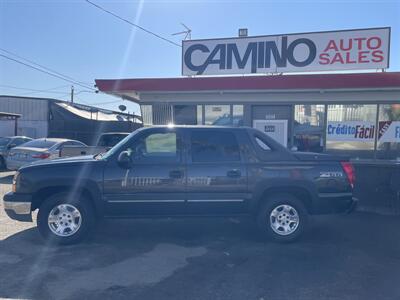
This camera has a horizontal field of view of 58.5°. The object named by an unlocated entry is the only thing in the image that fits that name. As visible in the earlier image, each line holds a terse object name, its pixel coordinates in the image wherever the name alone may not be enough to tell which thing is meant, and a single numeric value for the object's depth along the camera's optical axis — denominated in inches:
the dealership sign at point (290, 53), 374.3
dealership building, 360.2
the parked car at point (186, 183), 216.5
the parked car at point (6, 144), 597.3
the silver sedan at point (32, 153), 480.1
